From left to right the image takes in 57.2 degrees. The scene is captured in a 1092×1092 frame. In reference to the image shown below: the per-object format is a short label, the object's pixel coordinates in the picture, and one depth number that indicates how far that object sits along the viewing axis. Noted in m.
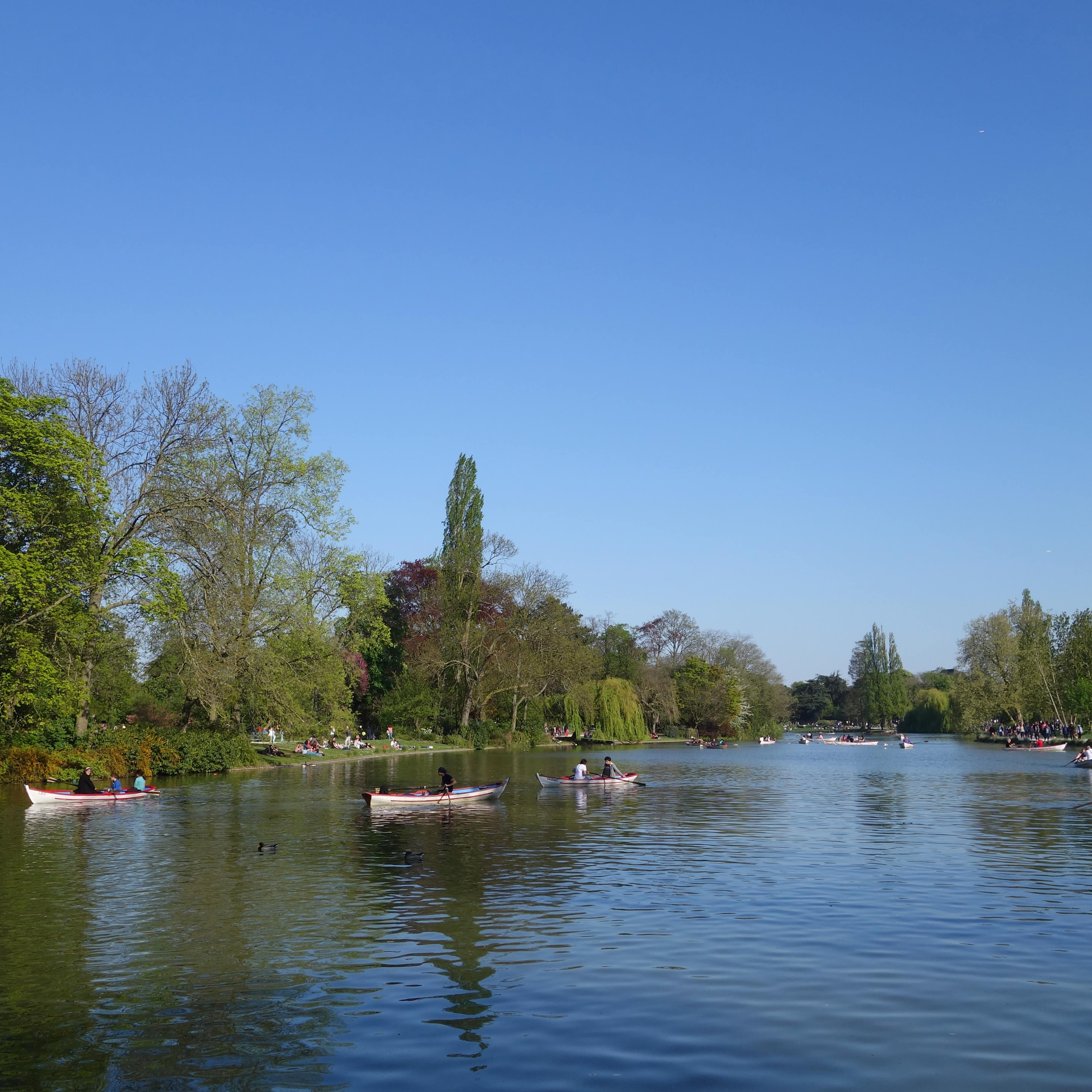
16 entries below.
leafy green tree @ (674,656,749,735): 120.25
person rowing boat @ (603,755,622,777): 46.09
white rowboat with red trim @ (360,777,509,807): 35.03
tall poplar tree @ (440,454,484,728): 83.88
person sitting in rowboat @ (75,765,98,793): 34.97
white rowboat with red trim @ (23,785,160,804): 33.19
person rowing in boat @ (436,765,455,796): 36.06
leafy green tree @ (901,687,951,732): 149.00
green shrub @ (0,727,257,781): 38.97
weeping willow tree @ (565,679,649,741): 95.50
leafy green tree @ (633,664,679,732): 116.88
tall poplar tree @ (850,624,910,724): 178.50
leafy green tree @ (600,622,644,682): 115.44
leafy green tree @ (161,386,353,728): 45.75
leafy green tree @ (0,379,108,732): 35.91
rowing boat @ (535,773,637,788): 44.72
